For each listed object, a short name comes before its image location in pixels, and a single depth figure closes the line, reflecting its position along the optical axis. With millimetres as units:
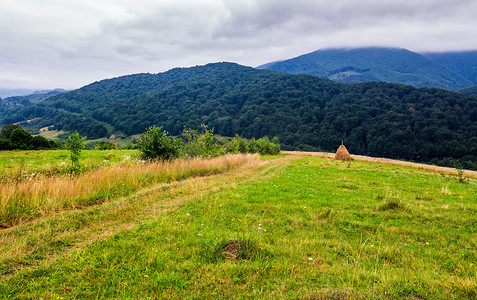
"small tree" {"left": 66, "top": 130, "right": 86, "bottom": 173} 12102
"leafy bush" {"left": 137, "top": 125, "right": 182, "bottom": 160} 16828
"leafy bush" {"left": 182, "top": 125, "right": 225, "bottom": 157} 24734
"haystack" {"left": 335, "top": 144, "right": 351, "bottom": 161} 40094
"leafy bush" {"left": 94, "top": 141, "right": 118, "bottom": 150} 54334
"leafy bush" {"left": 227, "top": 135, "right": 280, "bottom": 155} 47553
